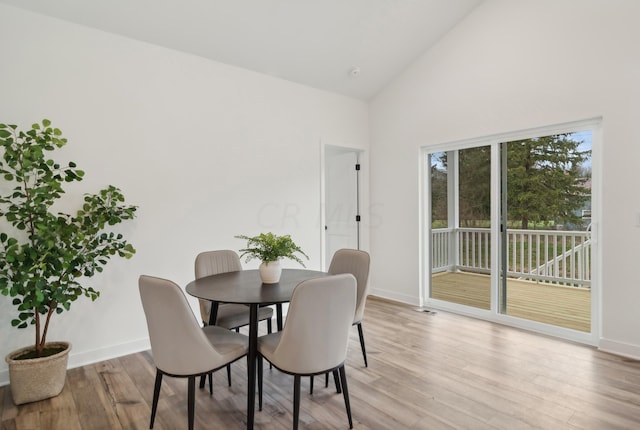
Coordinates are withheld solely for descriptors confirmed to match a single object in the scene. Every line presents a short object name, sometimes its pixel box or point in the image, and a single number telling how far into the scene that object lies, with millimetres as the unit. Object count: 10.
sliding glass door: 3307
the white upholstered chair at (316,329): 1728
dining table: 1905
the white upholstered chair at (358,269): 2588
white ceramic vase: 2324
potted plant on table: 2330
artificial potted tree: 2207
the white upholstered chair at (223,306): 2551
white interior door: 4996
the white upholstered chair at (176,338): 1722
